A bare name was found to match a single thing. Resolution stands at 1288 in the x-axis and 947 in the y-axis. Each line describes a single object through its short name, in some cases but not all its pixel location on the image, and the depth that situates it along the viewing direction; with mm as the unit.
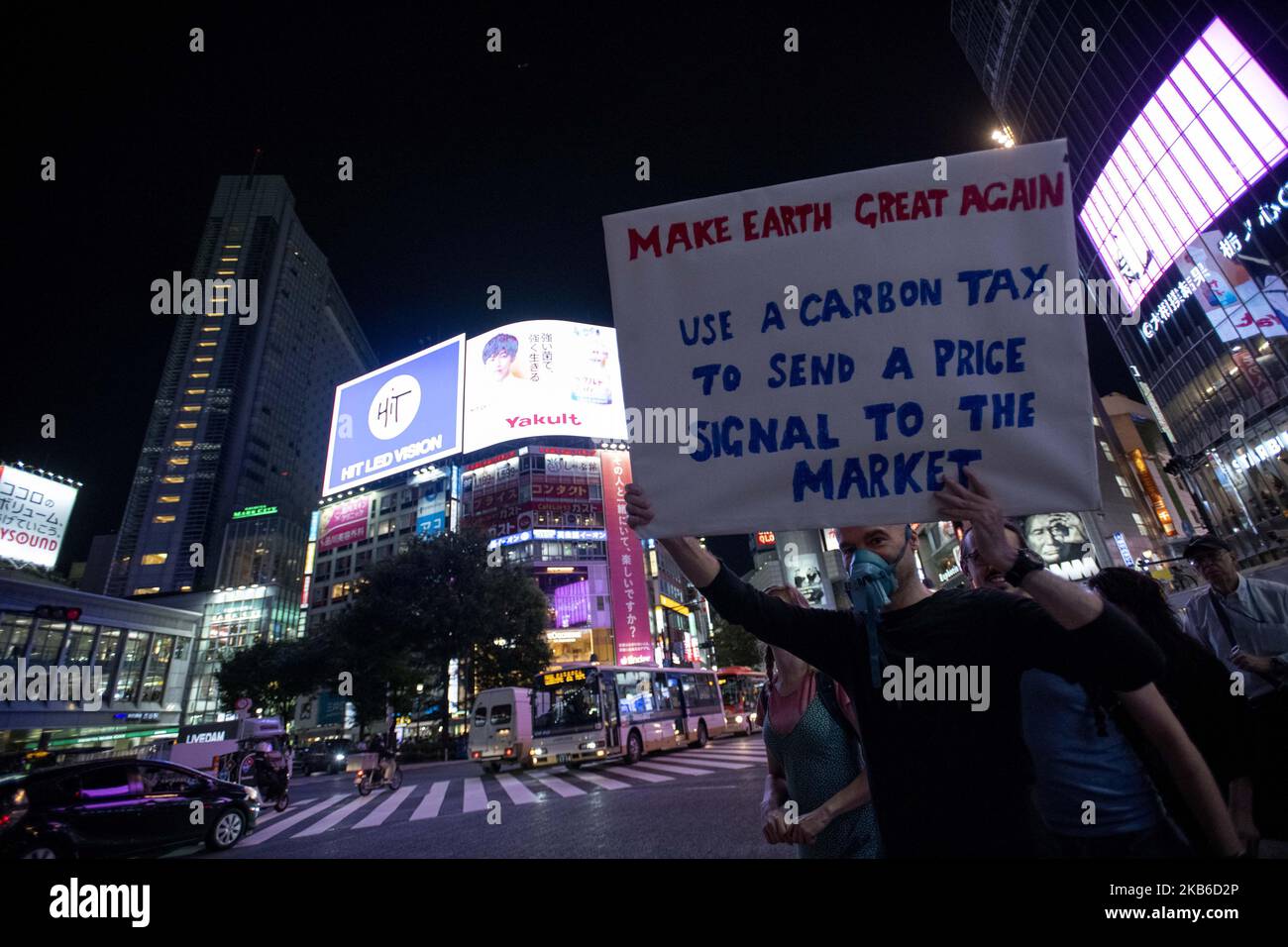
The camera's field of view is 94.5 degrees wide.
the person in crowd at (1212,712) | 2480
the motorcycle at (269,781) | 14172
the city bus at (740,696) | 27000
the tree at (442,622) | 34531
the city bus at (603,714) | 17750
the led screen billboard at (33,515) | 38094
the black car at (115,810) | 6855
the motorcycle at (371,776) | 16016
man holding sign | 1697
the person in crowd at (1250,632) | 2932
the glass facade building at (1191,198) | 26516
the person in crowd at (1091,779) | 2275
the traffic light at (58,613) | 21219
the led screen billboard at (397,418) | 58125
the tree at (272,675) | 42000
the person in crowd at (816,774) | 2453
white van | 19234
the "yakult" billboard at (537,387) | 61344
